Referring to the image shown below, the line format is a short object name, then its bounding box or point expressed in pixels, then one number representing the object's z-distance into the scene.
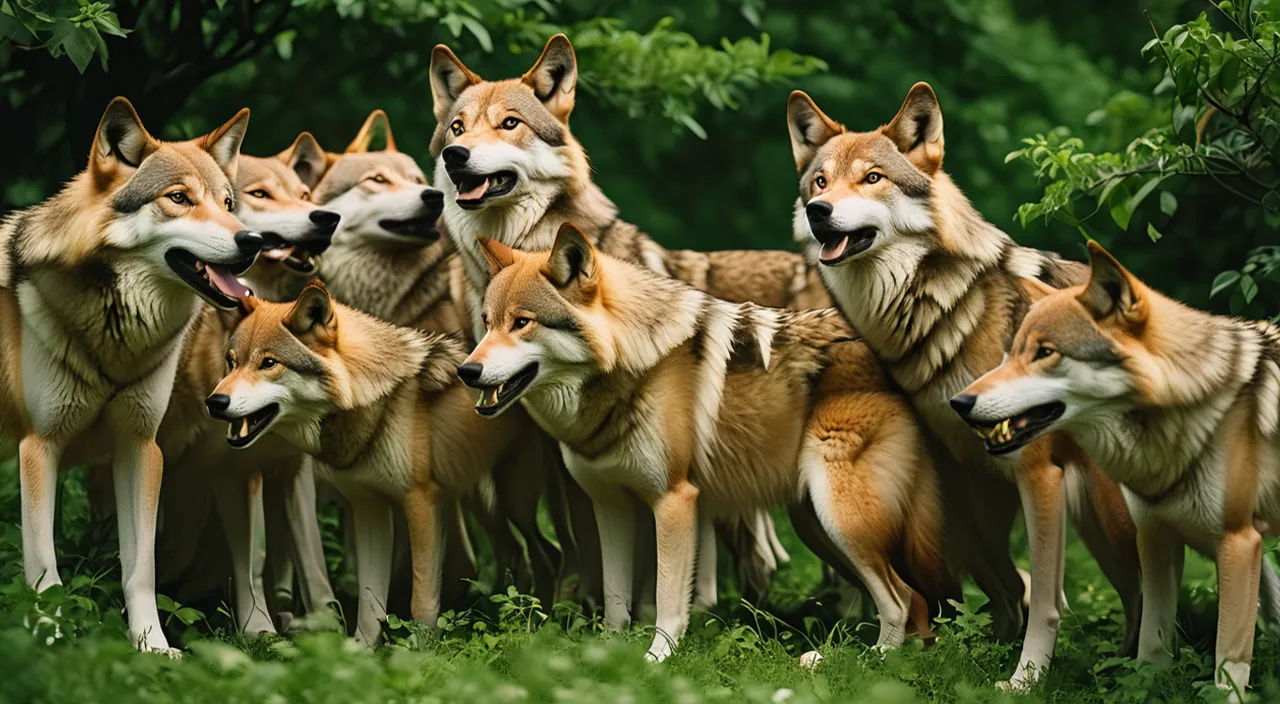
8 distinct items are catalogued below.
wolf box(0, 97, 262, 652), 12.90
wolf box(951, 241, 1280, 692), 11.70
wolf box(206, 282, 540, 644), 13.61
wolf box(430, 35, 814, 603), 14.93
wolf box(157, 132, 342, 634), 14.83
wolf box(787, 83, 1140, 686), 13.18
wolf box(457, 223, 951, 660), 13.25
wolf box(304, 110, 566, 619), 15.95
